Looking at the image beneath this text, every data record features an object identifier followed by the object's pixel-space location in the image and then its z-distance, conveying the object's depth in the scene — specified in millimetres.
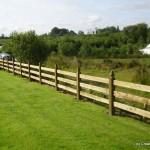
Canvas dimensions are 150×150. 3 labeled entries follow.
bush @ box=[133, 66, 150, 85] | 19088
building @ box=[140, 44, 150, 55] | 105769
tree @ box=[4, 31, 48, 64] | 31766
